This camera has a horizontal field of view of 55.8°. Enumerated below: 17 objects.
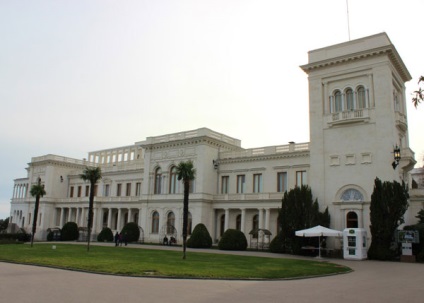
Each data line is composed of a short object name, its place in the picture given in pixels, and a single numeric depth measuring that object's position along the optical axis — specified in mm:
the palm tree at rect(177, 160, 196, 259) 32562
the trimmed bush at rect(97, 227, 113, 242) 58094
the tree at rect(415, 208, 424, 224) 34653
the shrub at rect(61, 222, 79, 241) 61656
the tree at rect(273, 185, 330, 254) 36562
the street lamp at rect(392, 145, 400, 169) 26359
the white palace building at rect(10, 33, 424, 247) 36438
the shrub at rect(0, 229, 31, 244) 57938
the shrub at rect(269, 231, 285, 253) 37969
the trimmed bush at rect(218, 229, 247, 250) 41500
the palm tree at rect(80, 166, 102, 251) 41334
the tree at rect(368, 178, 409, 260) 32125
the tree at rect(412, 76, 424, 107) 7391
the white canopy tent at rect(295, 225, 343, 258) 31828
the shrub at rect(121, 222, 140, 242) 53066
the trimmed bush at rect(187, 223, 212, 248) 44500
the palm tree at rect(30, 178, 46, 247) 49969
